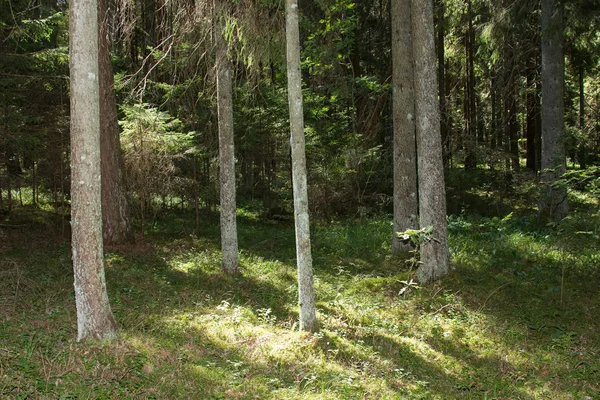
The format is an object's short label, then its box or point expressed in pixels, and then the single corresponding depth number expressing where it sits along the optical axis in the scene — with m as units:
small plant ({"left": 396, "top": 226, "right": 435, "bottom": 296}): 8.41
